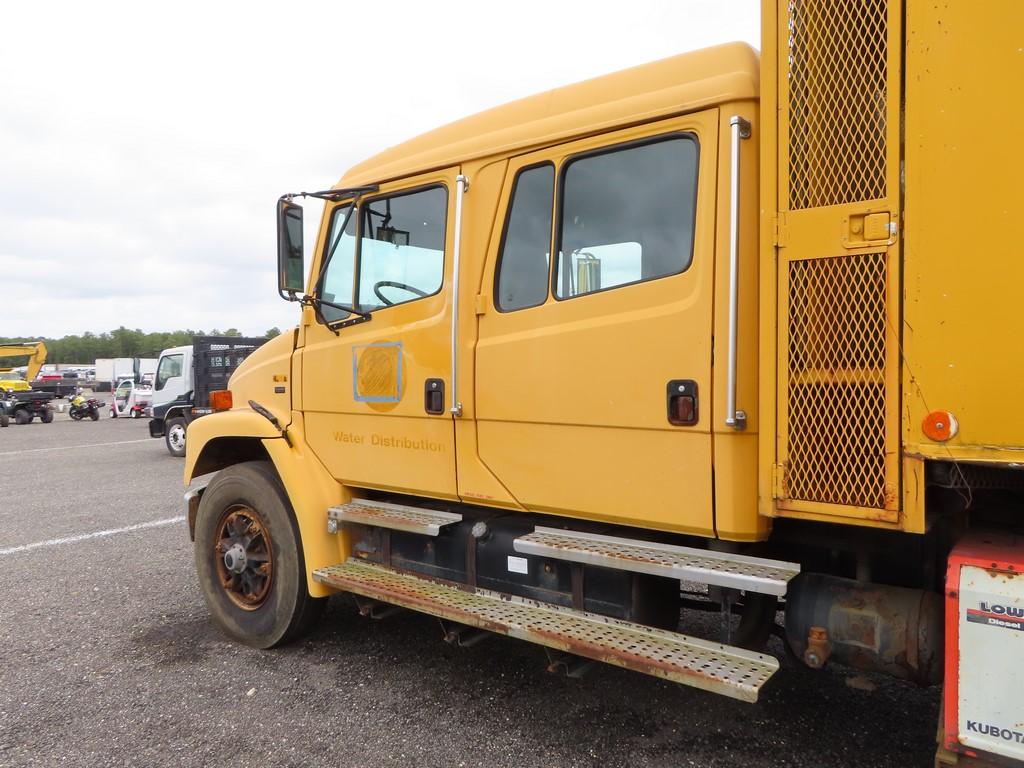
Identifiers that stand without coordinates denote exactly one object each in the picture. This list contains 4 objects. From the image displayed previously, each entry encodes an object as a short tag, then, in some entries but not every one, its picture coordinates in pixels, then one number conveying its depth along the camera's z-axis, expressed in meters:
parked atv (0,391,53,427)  25.94
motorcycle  27.12
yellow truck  2.06
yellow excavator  27.52
